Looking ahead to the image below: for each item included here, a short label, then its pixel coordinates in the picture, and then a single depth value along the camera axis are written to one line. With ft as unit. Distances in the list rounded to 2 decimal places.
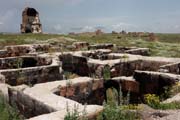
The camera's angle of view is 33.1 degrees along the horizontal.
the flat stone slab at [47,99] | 18.21
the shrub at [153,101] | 19.52
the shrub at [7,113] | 18.29
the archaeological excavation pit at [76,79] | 21.06
